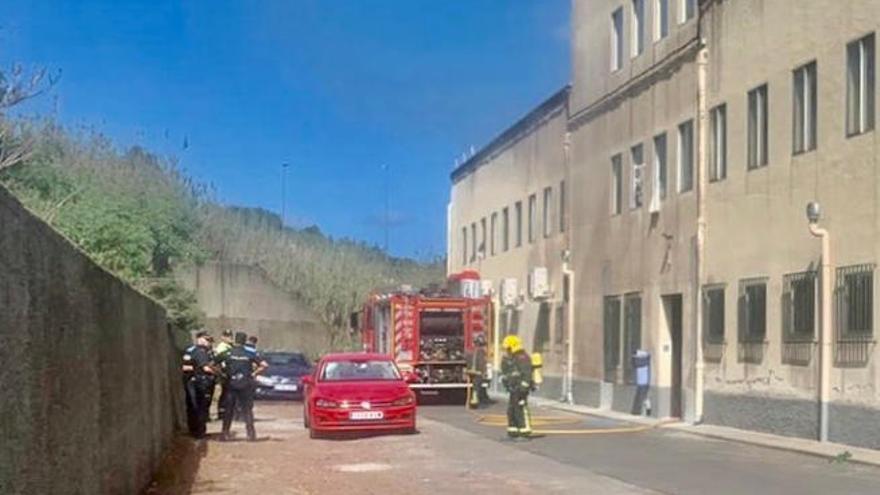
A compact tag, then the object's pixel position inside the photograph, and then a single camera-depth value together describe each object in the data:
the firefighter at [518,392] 22.42
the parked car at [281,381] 37.78
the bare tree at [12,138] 17.53
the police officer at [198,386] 22.64
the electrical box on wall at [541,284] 38.72
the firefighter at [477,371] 32.88
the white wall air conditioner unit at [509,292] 43.09
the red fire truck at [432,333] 33.62
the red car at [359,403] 22.75
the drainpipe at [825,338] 20.67
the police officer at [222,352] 22.84
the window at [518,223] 44.19
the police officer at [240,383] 22.05
